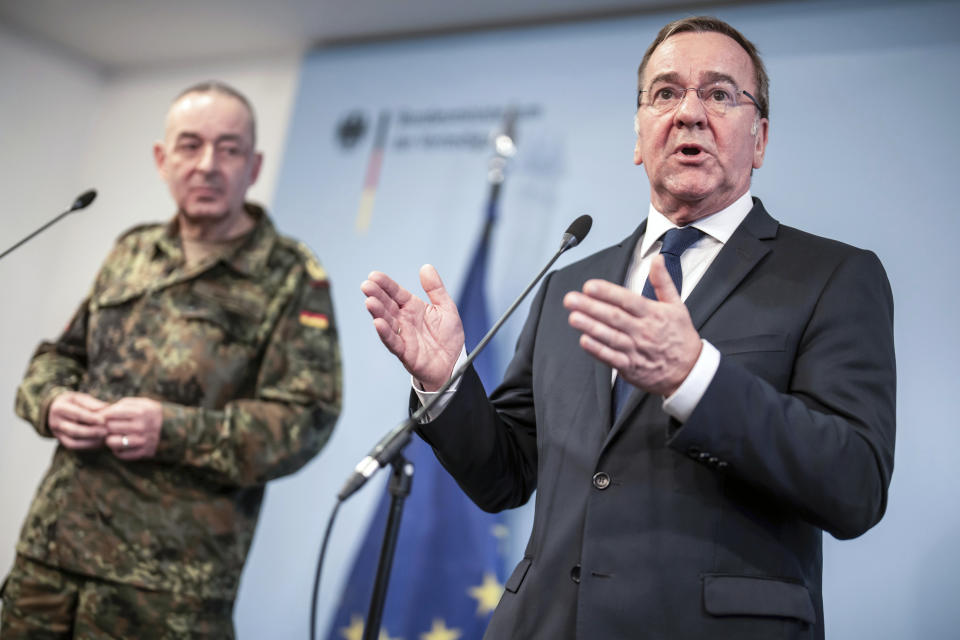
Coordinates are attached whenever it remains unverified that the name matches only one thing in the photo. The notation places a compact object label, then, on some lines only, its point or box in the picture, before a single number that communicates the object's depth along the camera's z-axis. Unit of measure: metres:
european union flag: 3.25
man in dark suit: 1.14
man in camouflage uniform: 2.22
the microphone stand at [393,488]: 1.36
